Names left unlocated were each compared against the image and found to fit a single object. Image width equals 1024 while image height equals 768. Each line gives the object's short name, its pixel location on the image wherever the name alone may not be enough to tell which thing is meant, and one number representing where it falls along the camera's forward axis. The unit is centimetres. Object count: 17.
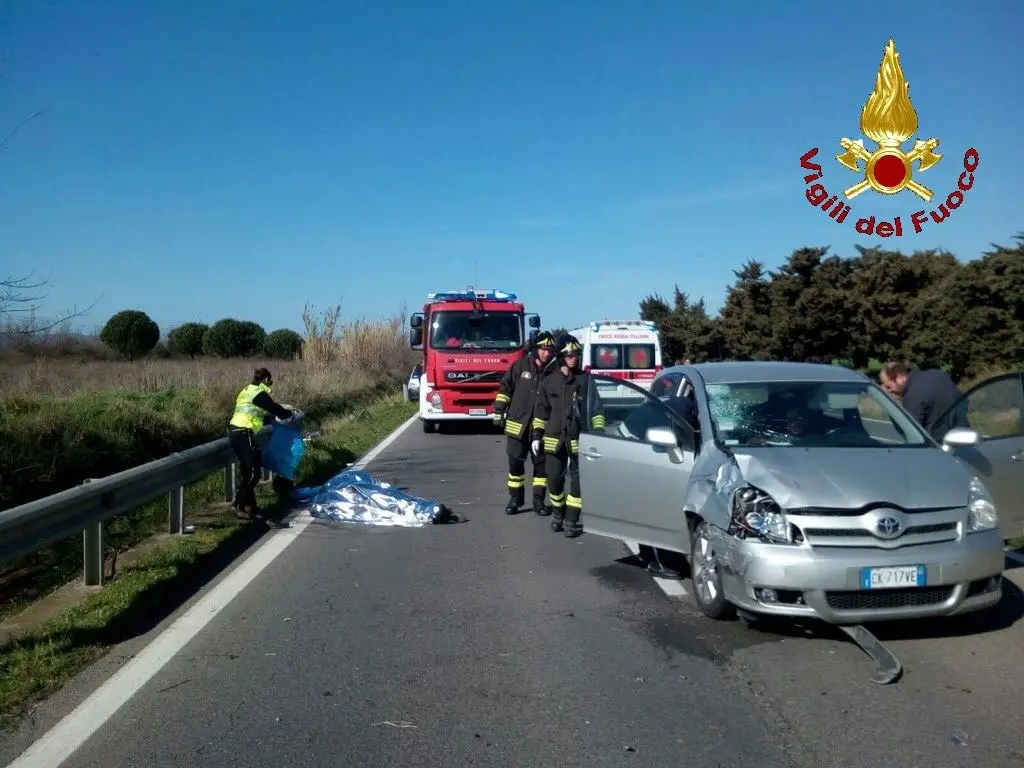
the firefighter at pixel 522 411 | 1006
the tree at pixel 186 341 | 5094
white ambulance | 2297
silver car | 530
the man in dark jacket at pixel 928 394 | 888
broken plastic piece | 494
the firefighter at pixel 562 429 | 927
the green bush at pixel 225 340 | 5138
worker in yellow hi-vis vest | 962
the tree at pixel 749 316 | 4100
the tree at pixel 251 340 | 5275
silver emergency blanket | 989
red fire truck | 1938
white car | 2912
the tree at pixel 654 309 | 5857
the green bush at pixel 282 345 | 5109
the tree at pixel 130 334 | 4441
